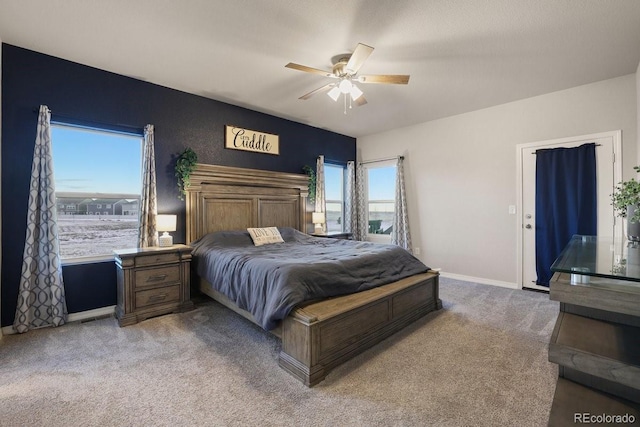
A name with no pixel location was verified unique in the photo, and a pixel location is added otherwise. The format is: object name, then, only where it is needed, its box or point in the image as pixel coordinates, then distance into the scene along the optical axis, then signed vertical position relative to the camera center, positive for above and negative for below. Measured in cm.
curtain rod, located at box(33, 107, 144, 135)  306 +100
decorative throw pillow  404 -35
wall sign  439 +113
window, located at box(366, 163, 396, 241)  589 +24
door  352 +30
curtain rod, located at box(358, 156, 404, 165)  555 +102
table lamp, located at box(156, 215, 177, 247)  343 -17
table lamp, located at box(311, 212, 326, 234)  516 -17
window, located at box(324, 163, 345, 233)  602 +31
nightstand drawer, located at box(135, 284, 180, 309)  310 -93
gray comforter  227 -55
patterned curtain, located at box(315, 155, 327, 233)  544 +45
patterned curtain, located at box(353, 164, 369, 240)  618 +5
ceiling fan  263 +132
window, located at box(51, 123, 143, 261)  320 +28
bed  209 -75
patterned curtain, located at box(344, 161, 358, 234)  602 +14
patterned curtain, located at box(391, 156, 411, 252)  538 -11
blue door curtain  366 +14
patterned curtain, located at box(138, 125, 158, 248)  349 +15
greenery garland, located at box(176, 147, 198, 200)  380 +58
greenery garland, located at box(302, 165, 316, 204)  529 +55
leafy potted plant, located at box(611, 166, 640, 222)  206 +9
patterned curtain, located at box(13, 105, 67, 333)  279 -40
